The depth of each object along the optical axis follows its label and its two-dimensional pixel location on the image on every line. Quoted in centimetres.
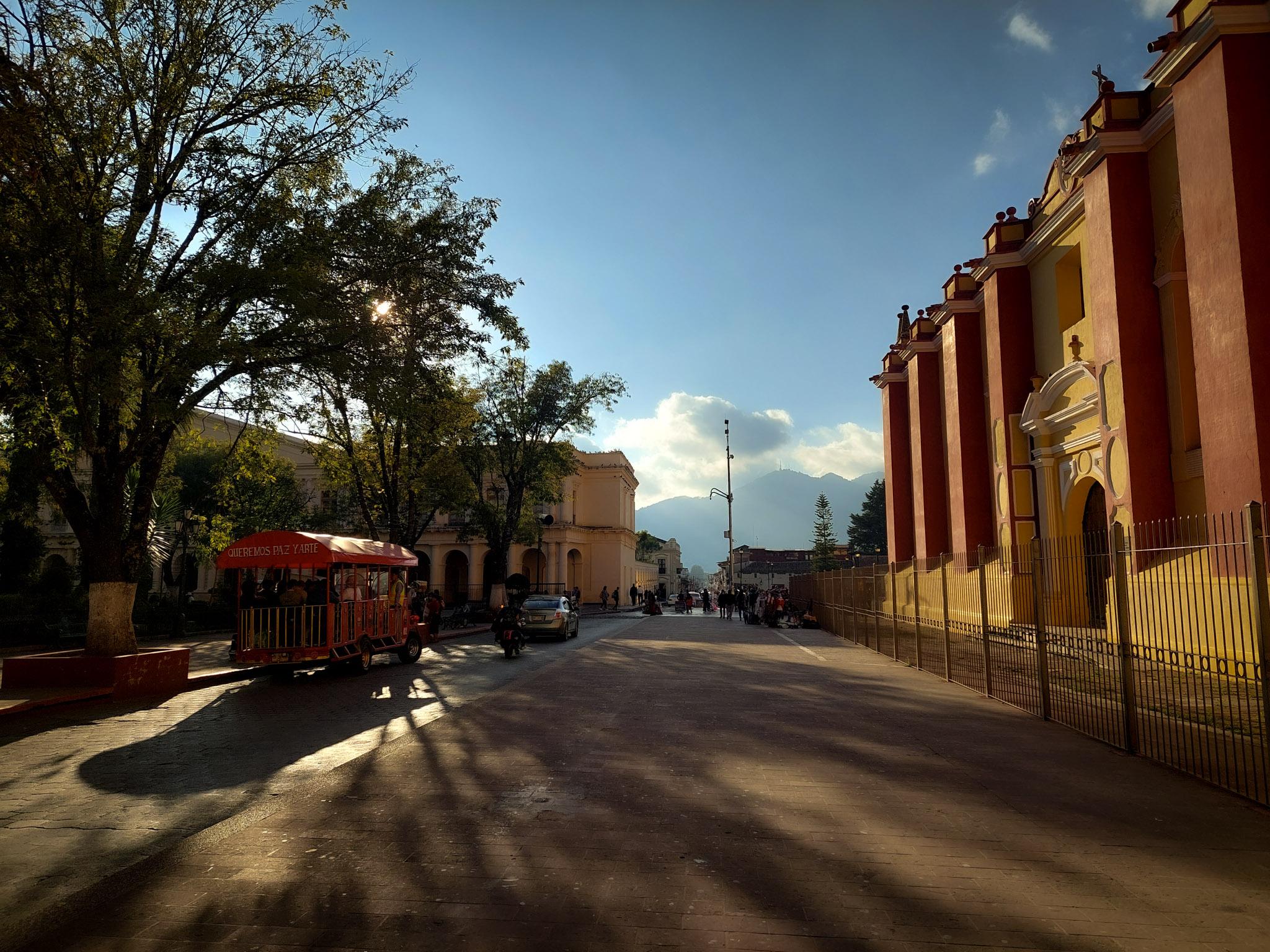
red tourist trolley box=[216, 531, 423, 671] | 1399
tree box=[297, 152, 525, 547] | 1372
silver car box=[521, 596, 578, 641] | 2492
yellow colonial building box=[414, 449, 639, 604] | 6025
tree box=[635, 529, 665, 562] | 11438
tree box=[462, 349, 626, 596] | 3497
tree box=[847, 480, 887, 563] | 8094
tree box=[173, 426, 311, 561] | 1814
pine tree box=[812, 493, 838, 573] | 8202
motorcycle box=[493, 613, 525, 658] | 1825
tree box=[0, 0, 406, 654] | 1056
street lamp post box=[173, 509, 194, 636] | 2312
